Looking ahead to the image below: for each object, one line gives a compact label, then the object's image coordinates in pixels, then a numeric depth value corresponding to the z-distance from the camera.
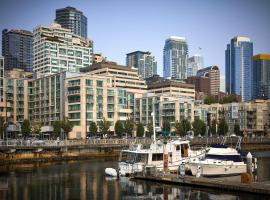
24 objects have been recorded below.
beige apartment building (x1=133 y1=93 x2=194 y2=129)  118.86
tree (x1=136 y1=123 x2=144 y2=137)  102.80
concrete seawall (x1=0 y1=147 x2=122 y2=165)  62.15
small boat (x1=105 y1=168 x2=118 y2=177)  44.12
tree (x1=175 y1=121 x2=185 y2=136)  106.06
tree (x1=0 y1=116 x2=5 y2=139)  87.03
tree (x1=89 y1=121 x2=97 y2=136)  93.42
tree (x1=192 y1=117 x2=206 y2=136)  111.42
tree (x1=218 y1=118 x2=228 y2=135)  123.46
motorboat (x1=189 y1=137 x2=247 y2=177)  41.03
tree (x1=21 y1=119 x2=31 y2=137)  94.10
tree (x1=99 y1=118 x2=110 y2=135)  94.10
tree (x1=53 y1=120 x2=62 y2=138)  91.08
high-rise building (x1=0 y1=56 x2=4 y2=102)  100.96
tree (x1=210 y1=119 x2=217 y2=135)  124.53
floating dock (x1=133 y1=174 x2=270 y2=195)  30.91
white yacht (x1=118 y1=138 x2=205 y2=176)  44.12
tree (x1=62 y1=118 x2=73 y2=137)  90.67
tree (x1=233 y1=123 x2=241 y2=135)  127.78
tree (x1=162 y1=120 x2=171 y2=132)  107.05
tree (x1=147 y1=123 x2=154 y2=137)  107.74
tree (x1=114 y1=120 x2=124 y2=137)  97.84
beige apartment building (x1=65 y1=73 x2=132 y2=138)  98.03
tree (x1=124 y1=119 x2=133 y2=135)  98.95
